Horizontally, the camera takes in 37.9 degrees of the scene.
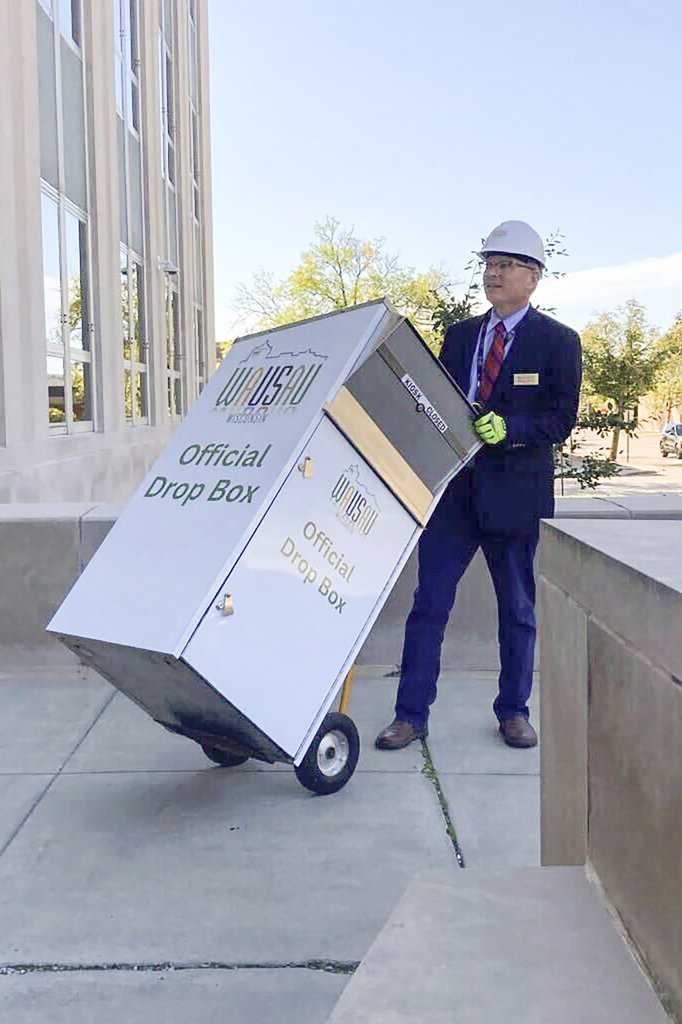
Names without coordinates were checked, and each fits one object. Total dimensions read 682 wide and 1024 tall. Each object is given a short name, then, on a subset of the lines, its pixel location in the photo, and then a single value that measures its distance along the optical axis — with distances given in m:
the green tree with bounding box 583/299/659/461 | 17.59
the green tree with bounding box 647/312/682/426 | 39.10
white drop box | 3.09
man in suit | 4.00
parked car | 50.59
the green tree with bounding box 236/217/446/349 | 37.25
